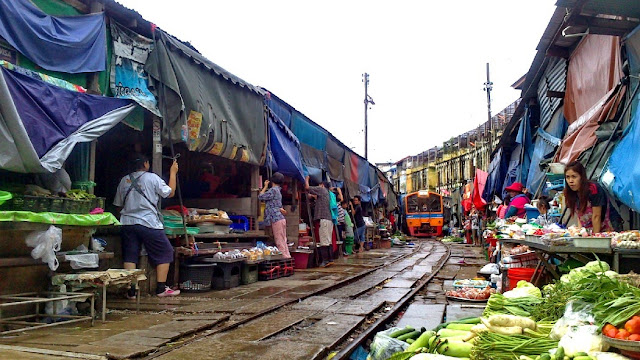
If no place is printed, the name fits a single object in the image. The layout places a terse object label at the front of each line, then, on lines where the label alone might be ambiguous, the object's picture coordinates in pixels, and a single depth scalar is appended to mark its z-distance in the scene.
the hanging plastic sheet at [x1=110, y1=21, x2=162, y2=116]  6.93
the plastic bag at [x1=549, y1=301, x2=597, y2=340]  3.28
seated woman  5.93
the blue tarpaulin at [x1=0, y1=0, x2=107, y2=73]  5.41
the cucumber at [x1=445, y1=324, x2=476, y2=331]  4.10
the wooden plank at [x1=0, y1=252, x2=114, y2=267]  4.92
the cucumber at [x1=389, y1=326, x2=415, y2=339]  4.08
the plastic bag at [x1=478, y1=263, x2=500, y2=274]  9.04
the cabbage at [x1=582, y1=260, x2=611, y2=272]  4.54
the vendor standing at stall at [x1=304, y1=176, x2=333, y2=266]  13.80
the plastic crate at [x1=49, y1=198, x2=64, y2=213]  5.26
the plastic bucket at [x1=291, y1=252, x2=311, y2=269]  12.27
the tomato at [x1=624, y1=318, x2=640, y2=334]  2.78
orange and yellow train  34.84
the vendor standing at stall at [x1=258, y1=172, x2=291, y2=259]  10.54
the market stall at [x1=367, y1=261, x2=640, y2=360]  2.92
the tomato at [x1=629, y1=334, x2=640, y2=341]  2.72
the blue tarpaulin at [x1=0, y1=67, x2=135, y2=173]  4.88
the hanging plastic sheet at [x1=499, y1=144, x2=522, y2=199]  14.83
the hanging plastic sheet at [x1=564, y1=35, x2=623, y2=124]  7.37
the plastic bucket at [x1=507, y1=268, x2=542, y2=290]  6.67
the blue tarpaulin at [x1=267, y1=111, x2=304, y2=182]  11.33
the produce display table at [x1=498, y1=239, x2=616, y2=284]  4.78
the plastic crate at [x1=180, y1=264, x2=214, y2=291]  7.91
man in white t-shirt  6.86
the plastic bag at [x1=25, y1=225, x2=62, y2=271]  5.16
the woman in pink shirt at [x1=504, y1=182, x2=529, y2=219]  11.17
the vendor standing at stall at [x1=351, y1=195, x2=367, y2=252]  18.50
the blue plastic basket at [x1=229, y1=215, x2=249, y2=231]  10.54
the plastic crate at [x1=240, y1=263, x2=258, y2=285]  8.98
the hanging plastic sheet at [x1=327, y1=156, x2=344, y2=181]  16.55
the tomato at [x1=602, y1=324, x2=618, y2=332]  2.93
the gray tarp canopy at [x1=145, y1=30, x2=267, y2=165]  7.61
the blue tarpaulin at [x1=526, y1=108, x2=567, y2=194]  10.35
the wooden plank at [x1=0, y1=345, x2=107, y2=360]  3.80
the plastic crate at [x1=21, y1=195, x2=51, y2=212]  5.01
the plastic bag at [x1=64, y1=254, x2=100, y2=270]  5.62
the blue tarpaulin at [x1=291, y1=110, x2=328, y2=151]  13.73
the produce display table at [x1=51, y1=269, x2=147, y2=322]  5.30
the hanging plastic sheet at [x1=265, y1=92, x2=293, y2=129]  11.71
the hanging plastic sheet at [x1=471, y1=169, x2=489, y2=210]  20.11
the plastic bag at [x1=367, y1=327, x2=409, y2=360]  3.73
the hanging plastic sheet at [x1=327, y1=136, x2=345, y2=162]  16.56
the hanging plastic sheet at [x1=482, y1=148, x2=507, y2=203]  17.09
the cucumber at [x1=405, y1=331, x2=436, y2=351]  3.62
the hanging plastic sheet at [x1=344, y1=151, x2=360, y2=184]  18.58
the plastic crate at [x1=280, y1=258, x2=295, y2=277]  10.48
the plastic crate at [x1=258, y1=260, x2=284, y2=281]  9.69
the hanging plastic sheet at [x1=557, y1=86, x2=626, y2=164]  6.75
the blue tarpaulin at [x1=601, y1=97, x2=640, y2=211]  4.91
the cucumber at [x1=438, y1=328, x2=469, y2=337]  3.91
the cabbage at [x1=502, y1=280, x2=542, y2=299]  4.95
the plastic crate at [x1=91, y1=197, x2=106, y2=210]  5.97
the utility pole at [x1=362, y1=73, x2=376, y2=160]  37.53
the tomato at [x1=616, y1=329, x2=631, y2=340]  2.78
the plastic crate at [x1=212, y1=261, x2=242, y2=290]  8.35
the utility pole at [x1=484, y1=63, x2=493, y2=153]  29.33
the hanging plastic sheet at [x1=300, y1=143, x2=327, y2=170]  14.21
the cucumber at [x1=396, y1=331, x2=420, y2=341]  4.00
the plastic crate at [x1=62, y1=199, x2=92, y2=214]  5.44
